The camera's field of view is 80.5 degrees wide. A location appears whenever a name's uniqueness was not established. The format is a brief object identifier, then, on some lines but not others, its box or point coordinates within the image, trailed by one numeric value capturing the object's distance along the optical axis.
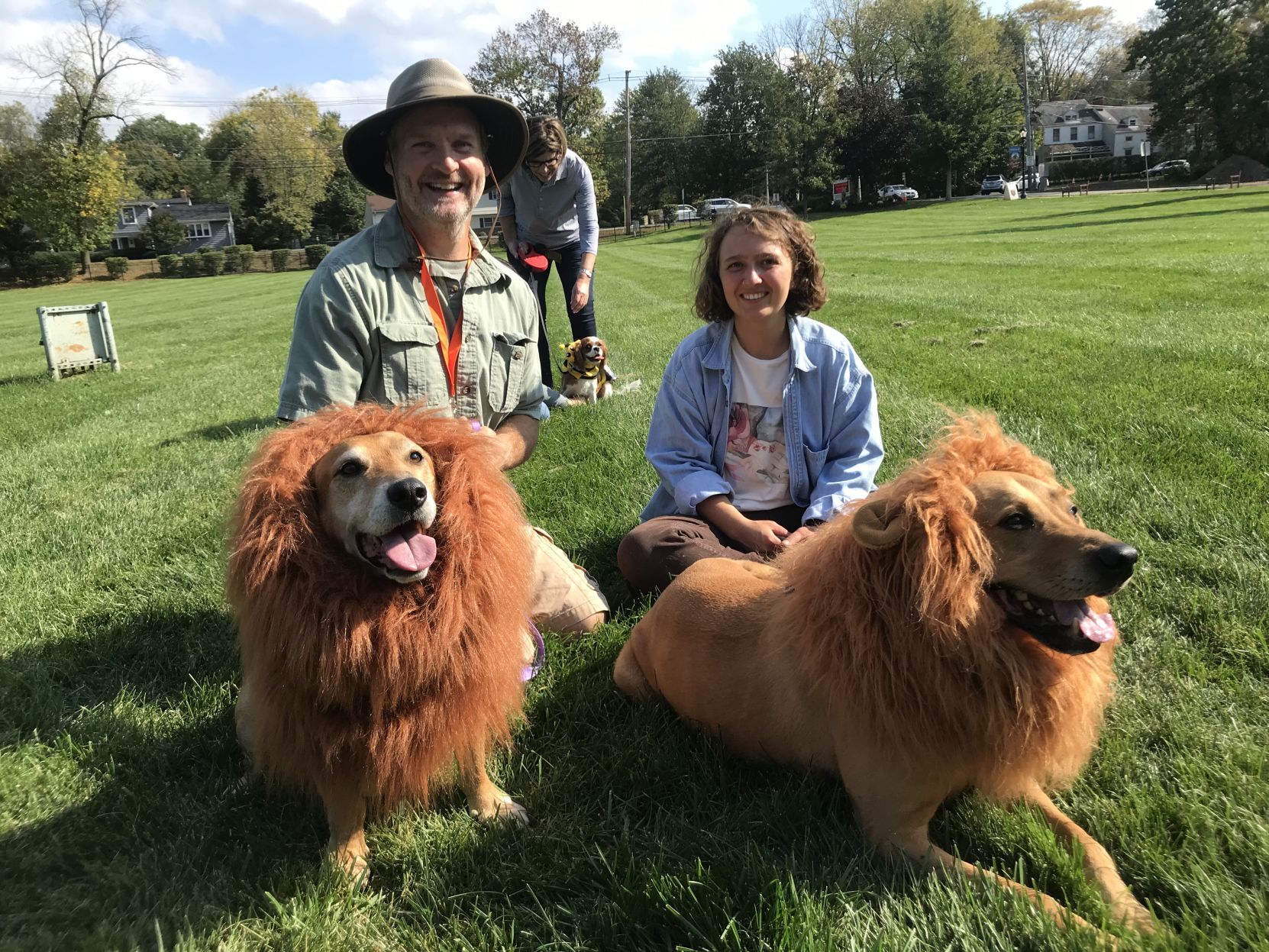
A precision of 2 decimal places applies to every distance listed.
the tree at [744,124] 58.88
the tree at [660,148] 68.81
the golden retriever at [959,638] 1.87
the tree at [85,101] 45.83
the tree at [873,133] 60.09
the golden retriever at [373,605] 2.15
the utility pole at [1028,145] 57.31
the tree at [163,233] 63.25
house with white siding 83.94
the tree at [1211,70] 51.12
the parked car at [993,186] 58.69
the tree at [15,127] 47.16
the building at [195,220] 73.50
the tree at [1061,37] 73.12
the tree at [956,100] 57.53
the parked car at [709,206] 52.83
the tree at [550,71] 51.09
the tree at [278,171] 66.81
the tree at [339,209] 69.81
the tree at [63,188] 45.19
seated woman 3.54
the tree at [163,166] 77.00
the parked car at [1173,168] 55.20
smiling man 3.11
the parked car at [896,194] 60.81
